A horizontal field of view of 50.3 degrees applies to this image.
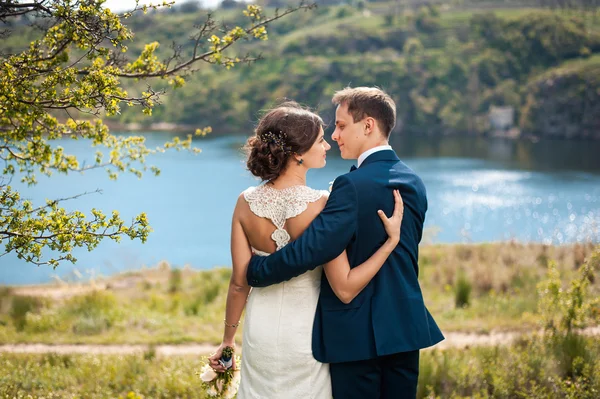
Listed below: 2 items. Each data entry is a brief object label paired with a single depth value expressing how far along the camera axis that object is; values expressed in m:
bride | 2.70
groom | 2.59
